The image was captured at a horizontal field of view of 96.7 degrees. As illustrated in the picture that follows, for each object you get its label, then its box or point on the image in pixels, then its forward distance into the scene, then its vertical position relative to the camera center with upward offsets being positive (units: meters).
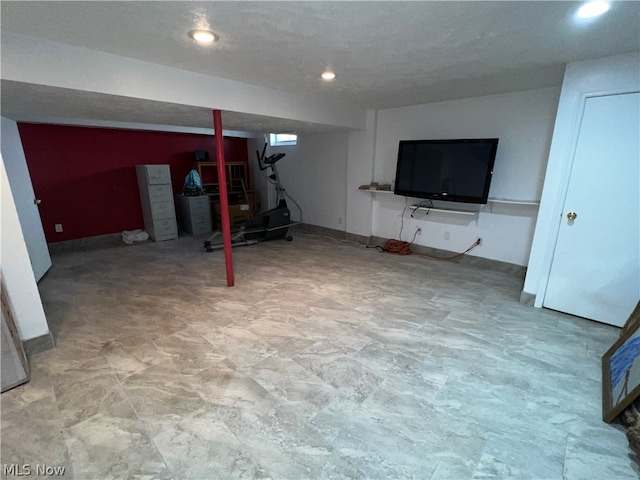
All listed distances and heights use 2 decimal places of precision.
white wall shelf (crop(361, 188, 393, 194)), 4.41 -0.35
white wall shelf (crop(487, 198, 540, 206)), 3.29 -0.38
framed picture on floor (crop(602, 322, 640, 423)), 1.49 -1.17
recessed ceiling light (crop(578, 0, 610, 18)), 1.48 +0.83
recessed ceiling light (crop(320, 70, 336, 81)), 2.58 +0.84
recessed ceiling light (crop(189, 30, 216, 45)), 1.81 +0.84
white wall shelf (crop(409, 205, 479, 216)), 3.83 -0.58
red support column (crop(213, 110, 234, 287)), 3.02 -0.35
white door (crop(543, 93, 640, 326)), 2.22 -0.39
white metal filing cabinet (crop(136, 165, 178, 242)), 4.98 -0.59
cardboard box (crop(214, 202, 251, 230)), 6.08 -1.00
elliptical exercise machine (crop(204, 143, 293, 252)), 4.97 -1.05
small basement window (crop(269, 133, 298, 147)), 6.01 +0.61
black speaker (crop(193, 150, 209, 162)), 5.81 +0.25
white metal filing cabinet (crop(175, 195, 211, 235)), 5.59 -0.88
